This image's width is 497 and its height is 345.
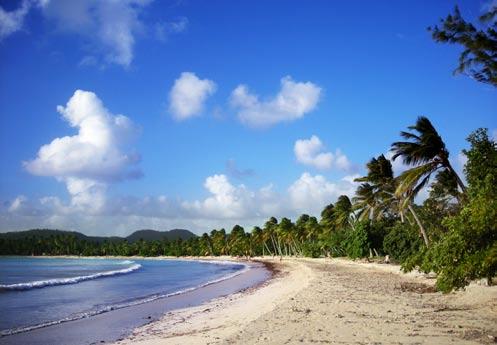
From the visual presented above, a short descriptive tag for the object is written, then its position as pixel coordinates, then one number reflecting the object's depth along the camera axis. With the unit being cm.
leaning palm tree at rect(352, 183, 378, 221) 4162
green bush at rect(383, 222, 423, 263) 3646
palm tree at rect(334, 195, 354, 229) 6203
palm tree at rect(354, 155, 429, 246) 3319
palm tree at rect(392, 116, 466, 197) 2081
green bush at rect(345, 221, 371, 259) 4597
